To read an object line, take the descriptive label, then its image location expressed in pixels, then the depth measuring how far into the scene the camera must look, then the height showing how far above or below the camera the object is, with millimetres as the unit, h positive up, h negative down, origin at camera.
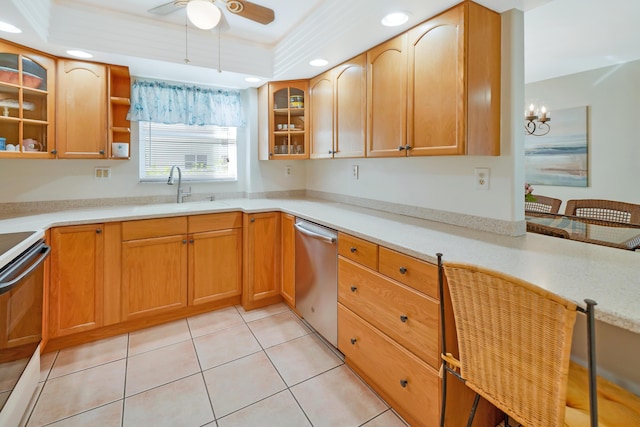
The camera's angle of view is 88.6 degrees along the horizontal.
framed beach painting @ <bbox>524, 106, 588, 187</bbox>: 3775 +645
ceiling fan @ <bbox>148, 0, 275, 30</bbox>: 1604 +1055
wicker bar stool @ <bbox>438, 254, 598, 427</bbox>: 819 -388
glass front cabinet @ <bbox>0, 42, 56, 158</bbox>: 2115 +686
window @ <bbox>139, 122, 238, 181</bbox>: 2994 +511
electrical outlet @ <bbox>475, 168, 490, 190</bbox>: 1855 +154
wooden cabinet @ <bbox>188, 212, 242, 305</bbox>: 2631 -438
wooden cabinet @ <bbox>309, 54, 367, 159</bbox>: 2326 +734
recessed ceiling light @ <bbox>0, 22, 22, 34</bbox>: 1846 +1011
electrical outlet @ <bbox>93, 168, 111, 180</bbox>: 2773 +261
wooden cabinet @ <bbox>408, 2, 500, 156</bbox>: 1612 +638
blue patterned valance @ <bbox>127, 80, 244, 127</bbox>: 2809 +918
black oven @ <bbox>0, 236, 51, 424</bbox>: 1334 -484
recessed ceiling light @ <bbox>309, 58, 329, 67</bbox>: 2470 +1095
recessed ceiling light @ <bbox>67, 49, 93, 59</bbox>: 2238 +1049
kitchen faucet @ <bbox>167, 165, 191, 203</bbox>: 2971 +128
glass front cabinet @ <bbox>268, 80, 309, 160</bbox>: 3047 +806
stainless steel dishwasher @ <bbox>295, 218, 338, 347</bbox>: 2125 -513
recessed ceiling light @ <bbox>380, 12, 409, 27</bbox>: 1749 +1017
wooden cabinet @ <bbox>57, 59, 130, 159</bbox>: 2373 +699
